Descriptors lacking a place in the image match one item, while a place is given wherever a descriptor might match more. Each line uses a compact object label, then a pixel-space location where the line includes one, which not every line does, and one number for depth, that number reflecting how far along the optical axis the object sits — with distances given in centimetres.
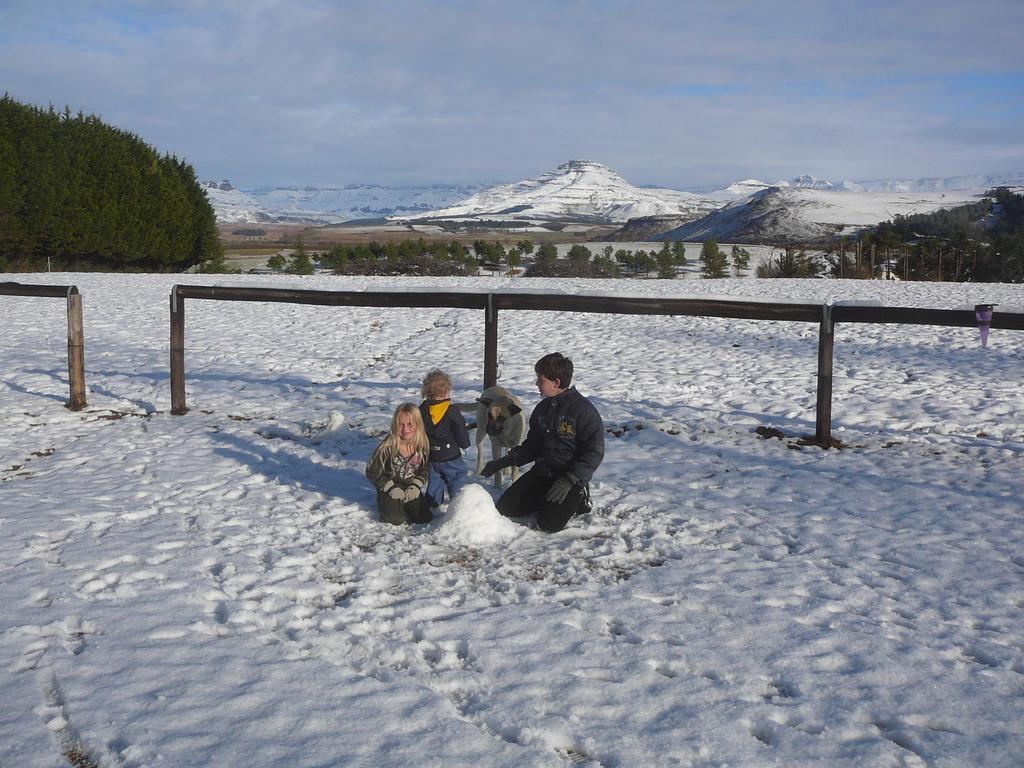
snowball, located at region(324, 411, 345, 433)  808
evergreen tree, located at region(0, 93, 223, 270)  3397
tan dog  621
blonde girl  576
